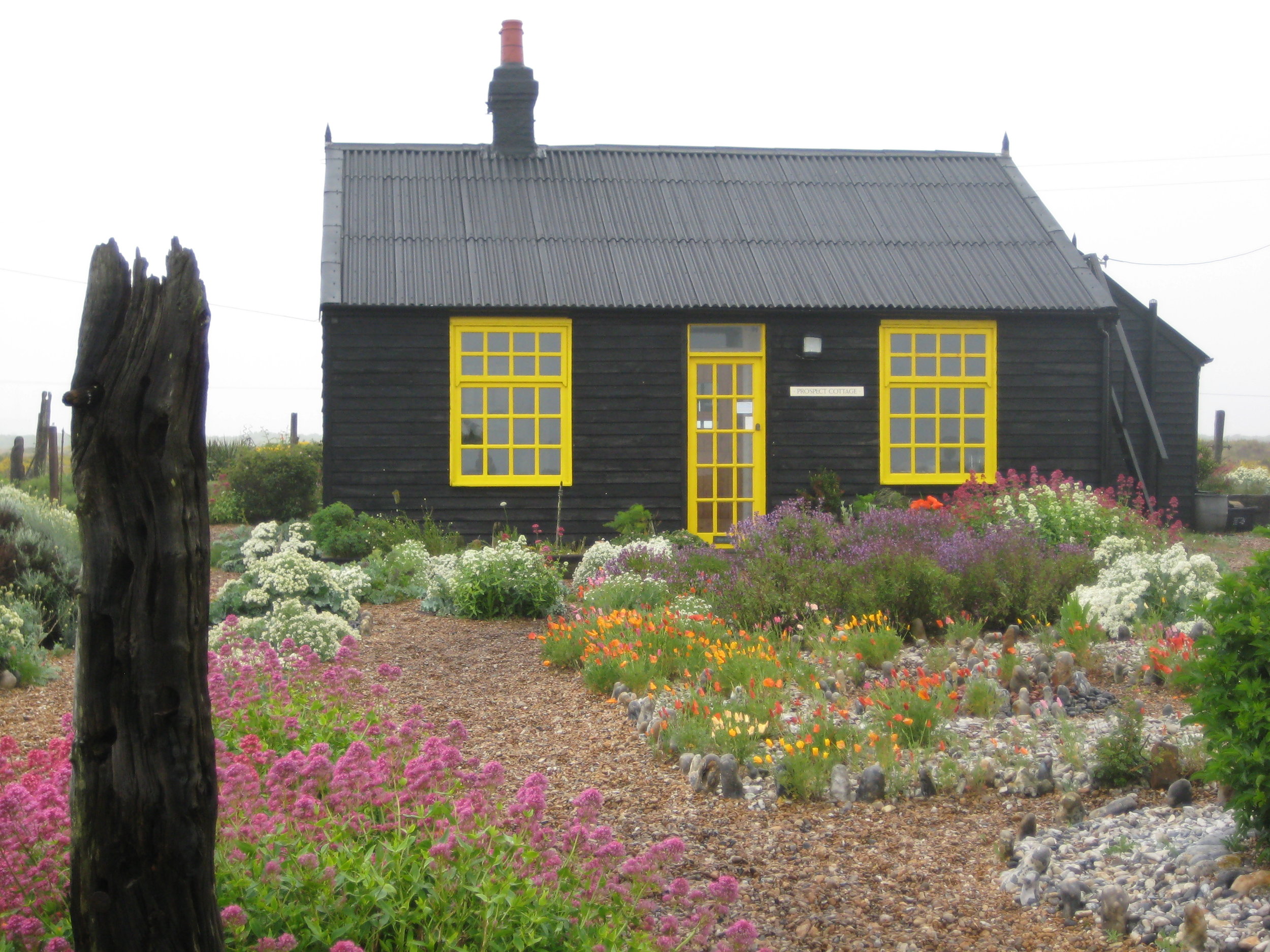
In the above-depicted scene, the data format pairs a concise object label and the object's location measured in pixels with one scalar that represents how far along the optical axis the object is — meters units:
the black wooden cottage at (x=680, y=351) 12.16
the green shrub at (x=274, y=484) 16.27
